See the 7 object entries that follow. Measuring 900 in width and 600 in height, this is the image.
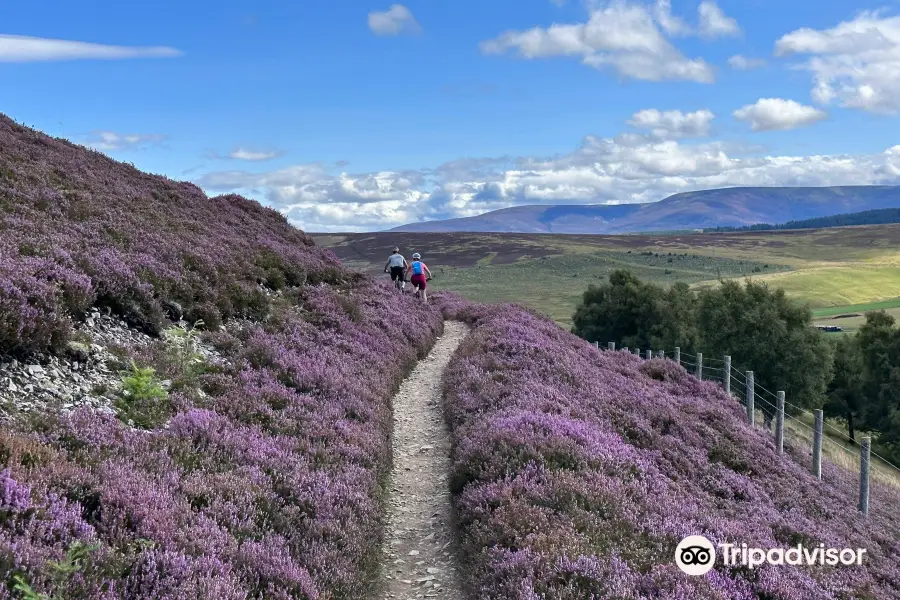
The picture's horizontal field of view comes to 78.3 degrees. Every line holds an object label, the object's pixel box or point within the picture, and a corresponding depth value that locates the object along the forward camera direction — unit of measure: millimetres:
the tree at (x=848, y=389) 47781
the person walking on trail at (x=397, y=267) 29219
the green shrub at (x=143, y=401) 8078
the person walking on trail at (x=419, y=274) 30078
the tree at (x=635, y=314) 56406
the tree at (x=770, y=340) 43375
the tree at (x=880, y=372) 41938
